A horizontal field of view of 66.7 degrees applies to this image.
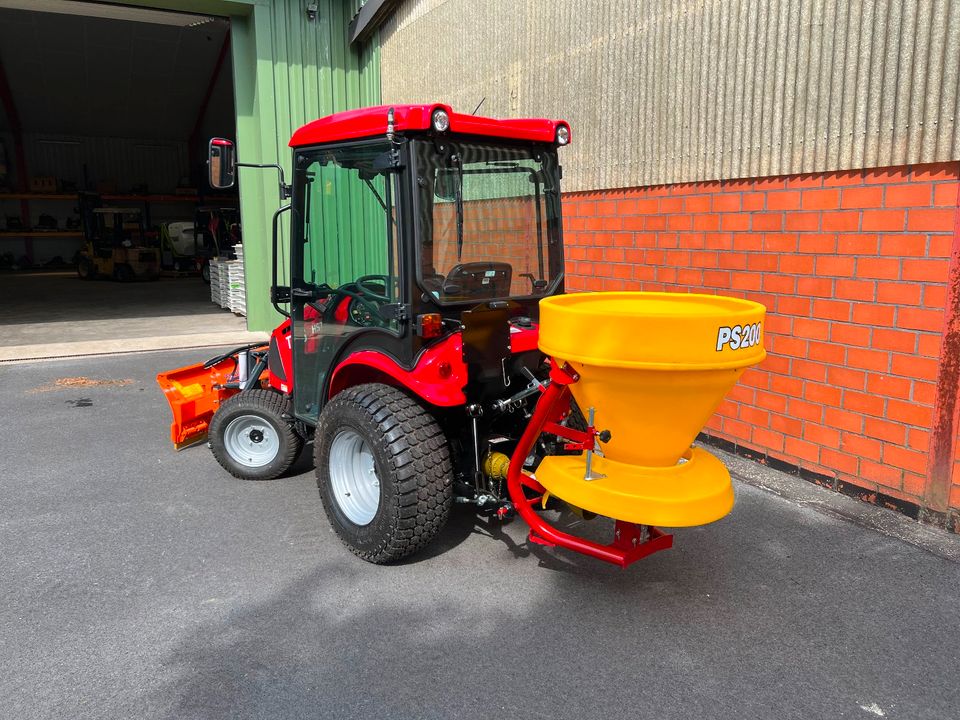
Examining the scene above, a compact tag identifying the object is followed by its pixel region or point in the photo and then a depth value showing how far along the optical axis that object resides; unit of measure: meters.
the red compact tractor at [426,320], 3.51
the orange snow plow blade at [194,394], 5.51
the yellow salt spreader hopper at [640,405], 2.77
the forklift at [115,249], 22.36
